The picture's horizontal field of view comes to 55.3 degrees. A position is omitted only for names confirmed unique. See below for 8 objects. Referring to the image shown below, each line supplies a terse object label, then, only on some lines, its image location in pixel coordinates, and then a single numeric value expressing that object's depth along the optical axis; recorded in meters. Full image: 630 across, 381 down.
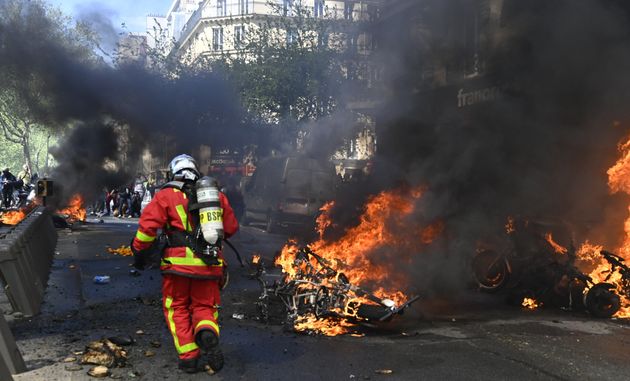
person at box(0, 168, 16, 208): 23.23
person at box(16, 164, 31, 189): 24.18
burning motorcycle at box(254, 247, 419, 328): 5.74
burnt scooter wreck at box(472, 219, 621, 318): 6.72
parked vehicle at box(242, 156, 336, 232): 16.27
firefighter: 4.50
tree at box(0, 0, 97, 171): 16.02
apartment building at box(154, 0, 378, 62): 15.35
